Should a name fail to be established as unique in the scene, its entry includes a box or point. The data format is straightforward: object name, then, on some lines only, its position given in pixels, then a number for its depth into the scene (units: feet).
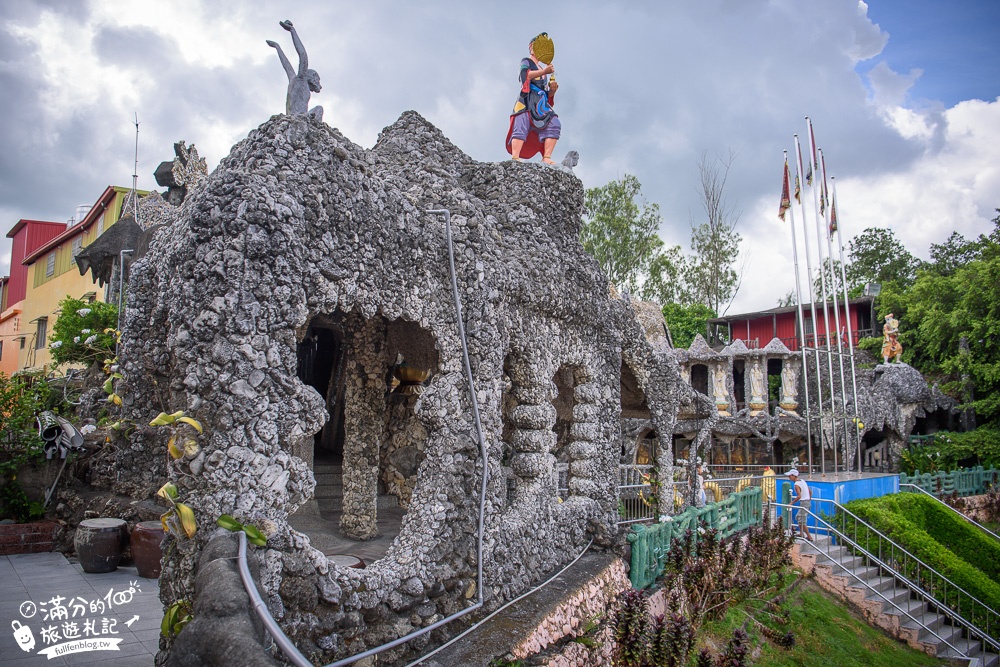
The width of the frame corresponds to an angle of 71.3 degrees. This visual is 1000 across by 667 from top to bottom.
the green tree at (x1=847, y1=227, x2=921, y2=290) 112.68
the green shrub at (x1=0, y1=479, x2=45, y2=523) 29.48
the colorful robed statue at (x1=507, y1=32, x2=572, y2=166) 28.02
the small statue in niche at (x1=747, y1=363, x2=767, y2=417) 88.74
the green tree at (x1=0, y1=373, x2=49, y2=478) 30.04
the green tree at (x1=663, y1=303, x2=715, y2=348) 107.76
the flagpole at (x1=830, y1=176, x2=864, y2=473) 61.77
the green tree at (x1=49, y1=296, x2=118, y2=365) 36.88
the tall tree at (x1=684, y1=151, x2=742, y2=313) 115.96
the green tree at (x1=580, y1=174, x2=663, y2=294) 98.78
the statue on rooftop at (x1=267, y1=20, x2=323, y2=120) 16.97
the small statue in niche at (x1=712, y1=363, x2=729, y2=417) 88.12
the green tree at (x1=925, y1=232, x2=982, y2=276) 97.81
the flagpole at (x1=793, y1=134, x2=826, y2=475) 57.28
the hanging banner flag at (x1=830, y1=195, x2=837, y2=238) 63.05
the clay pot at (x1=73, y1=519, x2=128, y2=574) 23.45
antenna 40.90
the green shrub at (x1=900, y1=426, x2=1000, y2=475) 72.49
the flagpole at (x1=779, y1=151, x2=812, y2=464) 53.65
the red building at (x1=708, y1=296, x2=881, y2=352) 99.19
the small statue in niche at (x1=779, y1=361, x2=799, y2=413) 87.97
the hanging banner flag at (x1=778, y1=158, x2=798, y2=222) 59.36
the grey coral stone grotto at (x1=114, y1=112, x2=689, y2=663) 13.42
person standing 41.77
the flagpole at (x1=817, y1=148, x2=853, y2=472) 53.83
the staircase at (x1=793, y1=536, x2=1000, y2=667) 36.86
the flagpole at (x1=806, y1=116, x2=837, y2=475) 54.95
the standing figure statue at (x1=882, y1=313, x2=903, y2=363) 84.53
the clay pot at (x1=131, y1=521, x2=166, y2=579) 22.82
